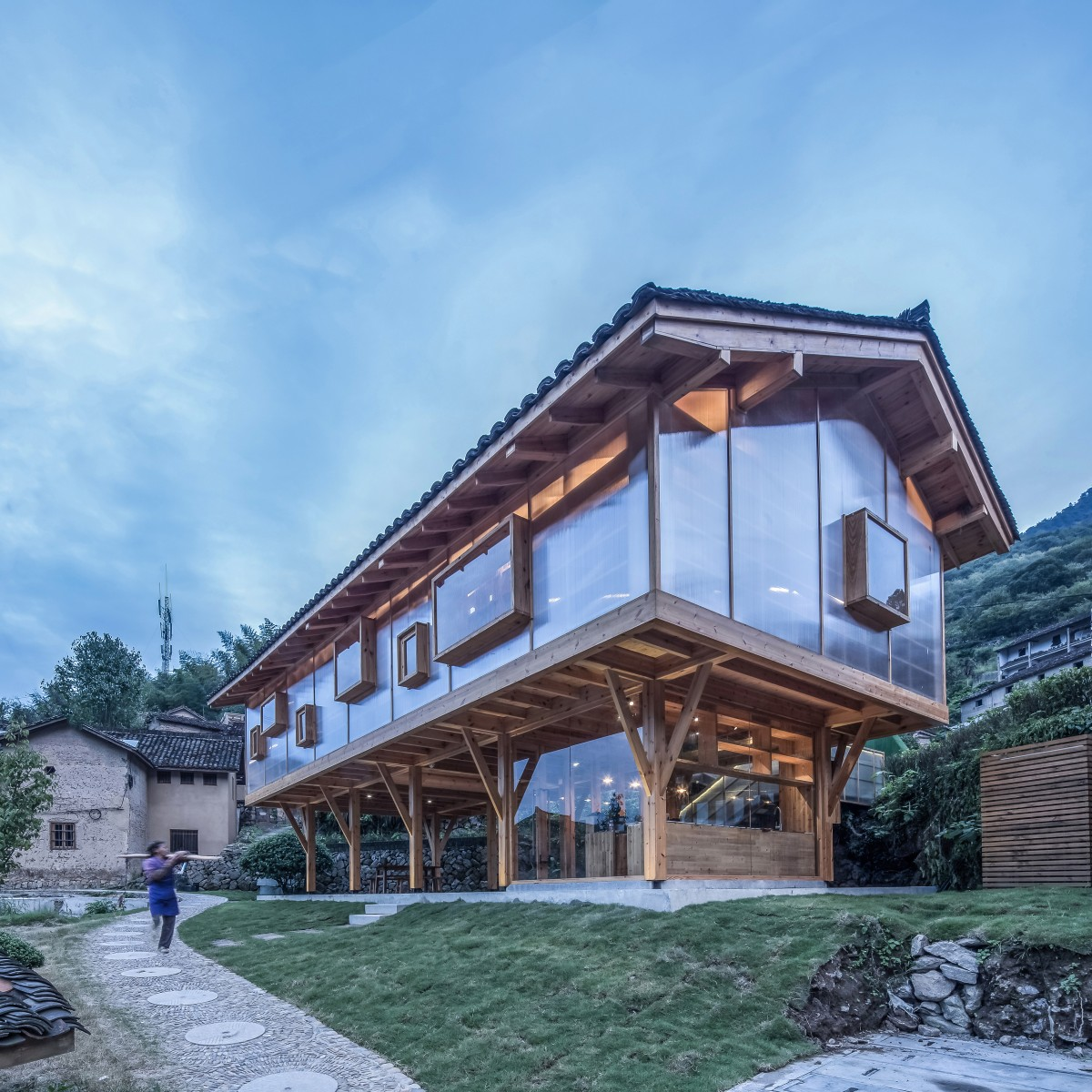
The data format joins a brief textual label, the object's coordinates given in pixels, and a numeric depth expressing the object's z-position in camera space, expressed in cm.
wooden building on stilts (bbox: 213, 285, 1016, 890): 946
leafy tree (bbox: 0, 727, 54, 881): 1293
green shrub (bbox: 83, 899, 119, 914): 1842
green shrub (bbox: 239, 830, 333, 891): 2522
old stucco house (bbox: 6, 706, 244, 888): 2959
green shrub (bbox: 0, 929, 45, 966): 961
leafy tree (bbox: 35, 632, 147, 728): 5031
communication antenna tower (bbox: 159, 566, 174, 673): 8825
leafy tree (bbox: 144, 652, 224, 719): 5872
